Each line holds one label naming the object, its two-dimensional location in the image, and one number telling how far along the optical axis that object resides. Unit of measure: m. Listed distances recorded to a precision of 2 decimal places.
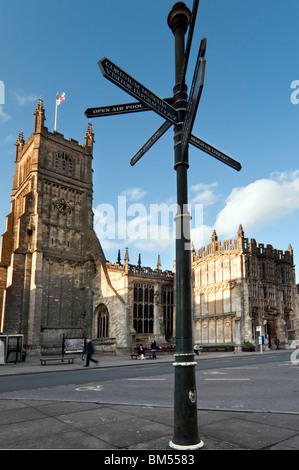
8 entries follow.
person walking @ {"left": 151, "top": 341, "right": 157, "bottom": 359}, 29.59
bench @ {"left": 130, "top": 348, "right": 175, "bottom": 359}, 31.05
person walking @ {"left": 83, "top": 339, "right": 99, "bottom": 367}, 20.16
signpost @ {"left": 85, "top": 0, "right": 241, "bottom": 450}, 3.82
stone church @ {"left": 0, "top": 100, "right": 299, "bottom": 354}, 35.88
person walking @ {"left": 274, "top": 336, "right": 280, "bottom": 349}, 42.08
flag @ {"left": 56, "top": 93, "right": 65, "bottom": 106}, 42.44
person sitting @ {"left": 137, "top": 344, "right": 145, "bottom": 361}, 28.34
